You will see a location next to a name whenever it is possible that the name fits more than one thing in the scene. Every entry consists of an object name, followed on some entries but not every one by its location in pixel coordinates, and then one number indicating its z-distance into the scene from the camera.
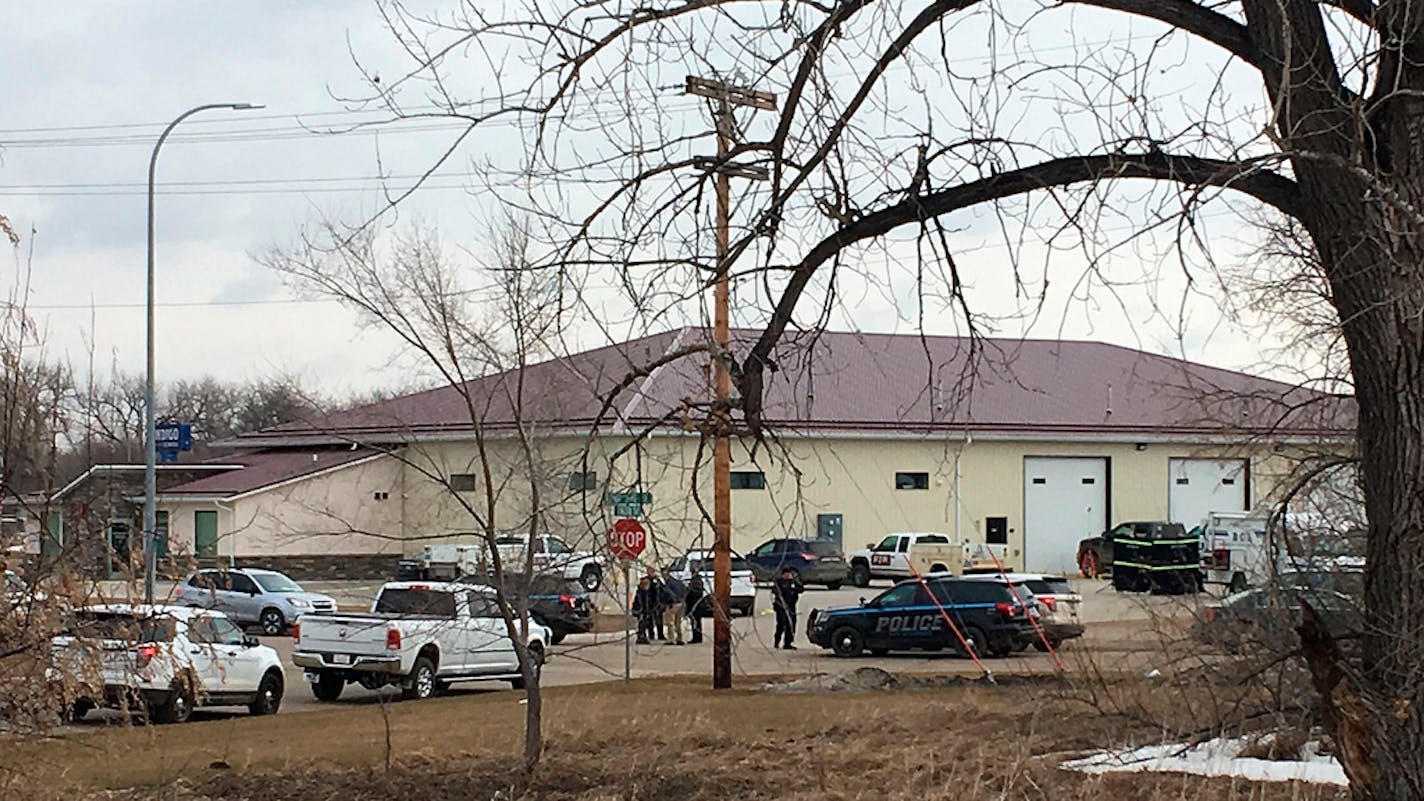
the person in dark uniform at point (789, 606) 31.14
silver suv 37.16
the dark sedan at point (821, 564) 49.09
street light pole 26.62
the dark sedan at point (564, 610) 29.41
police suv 29.33
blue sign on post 33.91
